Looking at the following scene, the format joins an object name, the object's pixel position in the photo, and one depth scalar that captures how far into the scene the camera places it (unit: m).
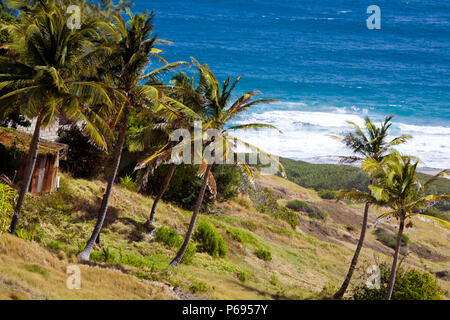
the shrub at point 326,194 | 65.70
